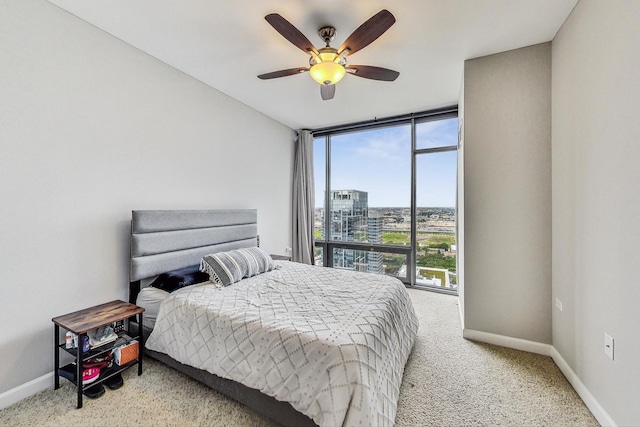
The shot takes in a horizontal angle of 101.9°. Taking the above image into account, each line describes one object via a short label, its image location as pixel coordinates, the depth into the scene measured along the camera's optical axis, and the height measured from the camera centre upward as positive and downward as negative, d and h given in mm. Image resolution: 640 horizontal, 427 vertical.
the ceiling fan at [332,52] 1691 +1236
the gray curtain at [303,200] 4656 +246
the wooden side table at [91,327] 1676 -761
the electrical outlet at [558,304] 2132 -742
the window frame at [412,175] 3926 +688
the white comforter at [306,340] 1312 -785
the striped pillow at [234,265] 2453 -527
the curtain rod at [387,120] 3782 +1523
